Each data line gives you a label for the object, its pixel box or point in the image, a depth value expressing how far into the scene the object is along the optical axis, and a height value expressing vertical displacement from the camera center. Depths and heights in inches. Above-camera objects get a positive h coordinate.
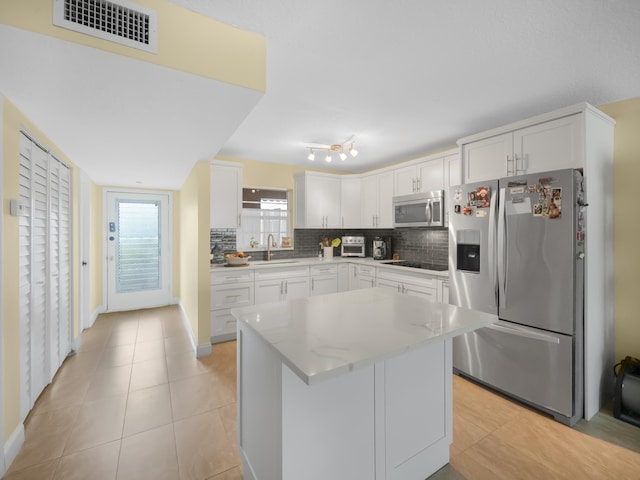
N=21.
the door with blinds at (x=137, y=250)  192.5 -7.8
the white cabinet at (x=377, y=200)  169.5 +22.8
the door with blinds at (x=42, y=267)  81.2 -9.4
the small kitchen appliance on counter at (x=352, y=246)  194.5 -5.3
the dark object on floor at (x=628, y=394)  82.1 -43.6
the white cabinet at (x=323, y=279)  168.6 -23.7
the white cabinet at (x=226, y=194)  150.1 +22.4
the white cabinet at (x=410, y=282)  128.9 -21.0
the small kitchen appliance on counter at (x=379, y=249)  184.2 -6.9
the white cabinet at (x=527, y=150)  86.7 +28.7
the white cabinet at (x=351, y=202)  189.2 +22.9
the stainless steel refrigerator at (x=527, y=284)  82.0 -14.1
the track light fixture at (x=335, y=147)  135.7 +43.6
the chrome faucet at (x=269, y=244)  177.3 -3.6
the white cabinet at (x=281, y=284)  152.3 -24.2
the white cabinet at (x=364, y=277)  163.6 -22.0
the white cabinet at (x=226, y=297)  140.1 -28.6
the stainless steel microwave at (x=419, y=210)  139.4 +14.1
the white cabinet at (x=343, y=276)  177.5 -22.9
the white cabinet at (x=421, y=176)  141.3 +31.4
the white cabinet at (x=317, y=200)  179.8 +23.4
